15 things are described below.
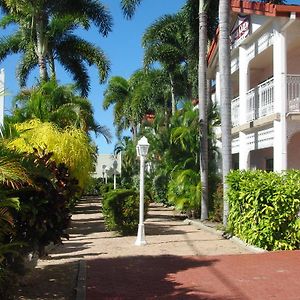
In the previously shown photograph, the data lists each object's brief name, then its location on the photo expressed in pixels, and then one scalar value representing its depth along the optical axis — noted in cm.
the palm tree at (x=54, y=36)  1649
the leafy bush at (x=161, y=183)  1619
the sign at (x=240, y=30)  1260
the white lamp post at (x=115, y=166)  2241
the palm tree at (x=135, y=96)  2323
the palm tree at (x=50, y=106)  1150
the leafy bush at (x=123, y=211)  1072
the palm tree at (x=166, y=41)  1801
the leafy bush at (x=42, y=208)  515
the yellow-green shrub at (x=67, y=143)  997
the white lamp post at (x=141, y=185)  926
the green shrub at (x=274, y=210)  800
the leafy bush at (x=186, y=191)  1385
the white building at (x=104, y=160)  3262
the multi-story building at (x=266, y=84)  1066
